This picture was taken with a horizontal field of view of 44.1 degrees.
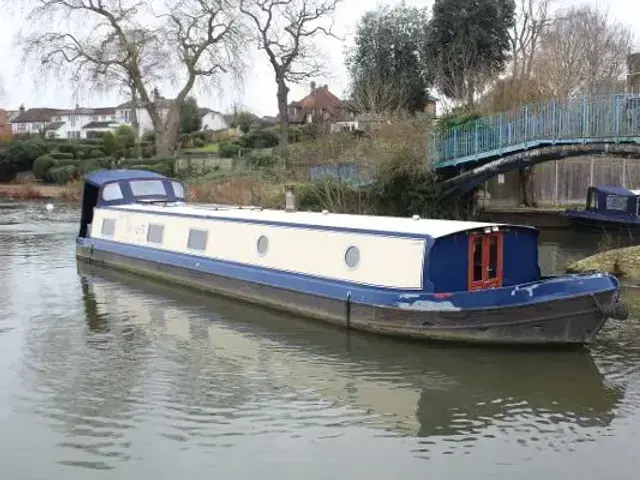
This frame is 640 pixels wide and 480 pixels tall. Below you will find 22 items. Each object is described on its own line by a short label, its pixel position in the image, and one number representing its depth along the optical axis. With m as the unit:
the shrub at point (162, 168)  40.68
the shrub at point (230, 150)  44.91
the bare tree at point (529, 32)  35.36
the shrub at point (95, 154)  50.41
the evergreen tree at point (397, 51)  35.12
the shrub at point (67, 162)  46.75
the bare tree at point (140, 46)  40.53
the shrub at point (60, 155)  48.55
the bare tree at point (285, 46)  40.25
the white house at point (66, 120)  94.31
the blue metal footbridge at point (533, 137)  16.98
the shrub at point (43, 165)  47.03
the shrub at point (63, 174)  44.59
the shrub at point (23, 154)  48.31
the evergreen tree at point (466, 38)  32.06
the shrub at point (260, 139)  48.16
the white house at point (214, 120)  85.44
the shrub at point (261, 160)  33.53
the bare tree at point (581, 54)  29.52
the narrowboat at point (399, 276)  9.88
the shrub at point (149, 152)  50.42
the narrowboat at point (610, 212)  22.81
